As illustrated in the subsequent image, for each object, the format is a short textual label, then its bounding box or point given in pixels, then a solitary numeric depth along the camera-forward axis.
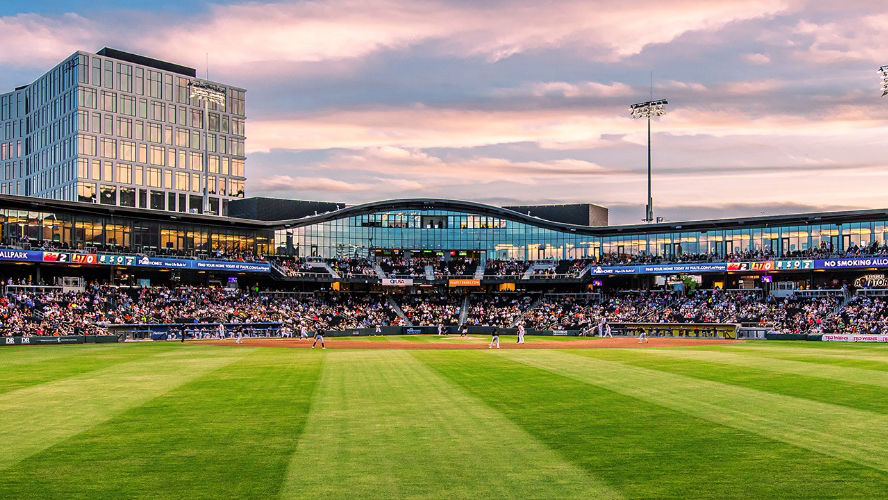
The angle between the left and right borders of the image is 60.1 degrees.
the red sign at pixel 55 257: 68.88
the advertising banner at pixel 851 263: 70.88
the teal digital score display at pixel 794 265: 76.12
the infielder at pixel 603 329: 74.25
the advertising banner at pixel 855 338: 58.62
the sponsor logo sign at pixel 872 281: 73.56
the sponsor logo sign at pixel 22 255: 65.88
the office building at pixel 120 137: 111.00
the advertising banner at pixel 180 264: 73.06
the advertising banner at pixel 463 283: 94.25
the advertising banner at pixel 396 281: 93.06
